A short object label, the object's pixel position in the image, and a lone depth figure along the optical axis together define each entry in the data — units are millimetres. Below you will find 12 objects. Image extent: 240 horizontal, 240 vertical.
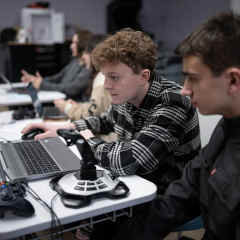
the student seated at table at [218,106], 894
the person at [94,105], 2148
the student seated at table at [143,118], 1269
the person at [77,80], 3082
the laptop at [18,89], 2988
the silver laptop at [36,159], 1222
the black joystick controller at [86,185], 1047
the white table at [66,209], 939
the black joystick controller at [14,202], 967
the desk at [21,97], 2594
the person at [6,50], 4742
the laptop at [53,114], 2154
